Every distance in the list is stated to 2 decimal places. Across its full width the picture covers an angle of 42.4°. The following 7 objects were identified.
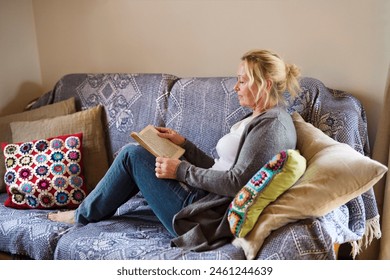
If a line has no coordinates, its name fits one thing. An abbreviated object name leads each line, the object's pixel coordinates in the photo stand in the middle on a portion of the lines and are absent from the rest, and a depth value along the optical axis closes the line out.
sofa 1.44
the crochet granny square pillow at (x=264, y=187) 1.46
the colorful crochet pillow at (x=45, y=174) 2.09
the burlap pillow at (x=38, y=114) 2.32
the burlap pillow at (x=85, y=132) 2.21
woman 1.60
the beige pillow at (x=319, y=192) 1.43
